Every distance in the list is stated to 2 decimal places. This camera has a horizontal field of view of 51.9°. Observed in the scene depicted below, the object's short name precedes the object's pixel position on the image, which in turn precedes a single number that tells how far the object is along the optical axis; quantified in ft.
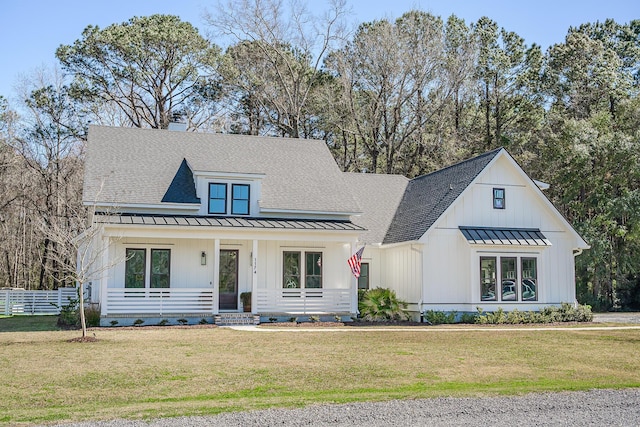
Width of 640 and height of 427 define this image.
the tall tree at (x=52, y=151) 122.21
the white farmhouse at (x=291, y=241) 71.50
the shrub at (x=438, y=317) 75.17
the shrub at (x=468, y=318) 76.18
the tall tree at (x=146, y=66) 119.75
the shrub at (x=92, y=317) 67.05
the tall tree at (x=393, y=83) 130.00
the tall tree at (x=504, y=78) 138.51
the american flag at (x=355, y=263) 73.00
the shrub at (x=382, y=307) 76.95
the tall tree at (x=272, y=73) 130.00
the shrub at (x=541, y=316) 75.82
